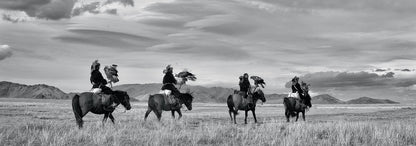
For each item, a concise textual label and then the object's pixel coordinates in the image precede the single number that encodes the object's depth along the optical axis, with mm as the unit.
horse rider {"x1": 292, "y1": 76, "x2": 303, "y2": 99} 24455
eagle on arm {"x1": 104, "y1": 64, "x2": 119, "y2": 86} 18922
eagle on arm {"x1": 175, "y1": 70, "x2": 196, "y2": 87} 22453
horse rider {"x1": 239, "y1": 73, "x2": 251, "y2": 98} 23047
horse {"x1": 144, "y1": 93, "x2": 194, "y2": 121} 21758
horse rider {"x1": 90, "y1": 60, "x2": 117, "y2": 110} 18094
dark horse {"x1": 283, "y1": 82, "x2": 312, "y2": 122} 24122
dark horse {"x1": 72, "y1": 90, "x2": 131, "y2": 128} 17078
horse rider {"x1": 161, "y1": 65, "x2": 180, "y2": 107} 21984
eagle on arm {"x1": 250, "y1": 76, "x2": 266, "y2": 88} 23141
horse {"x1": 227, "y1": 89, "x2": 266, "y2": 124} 23373
